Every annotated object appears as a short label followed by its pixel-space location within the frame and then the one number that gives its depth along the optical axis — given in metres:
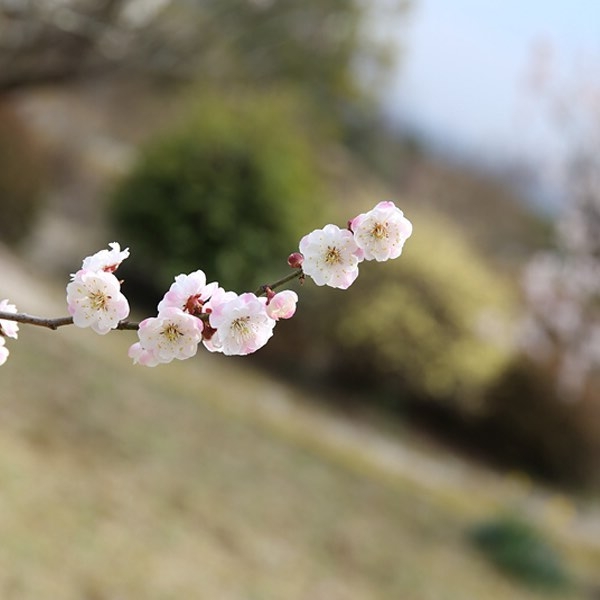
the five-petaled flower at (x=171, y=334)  0.71
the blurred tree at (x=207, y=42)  5.96
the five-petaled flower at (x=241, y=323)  0.70
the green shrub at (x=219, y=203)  6.84
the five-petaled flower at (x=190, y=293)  0.71
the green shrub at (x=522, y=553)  3.83
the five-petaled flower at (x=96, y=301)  0.70
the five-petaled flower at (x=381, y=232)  0.72
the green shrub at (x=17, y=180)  7.34
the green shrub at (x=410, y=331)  6.65
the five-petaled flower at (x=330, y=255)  0.72
